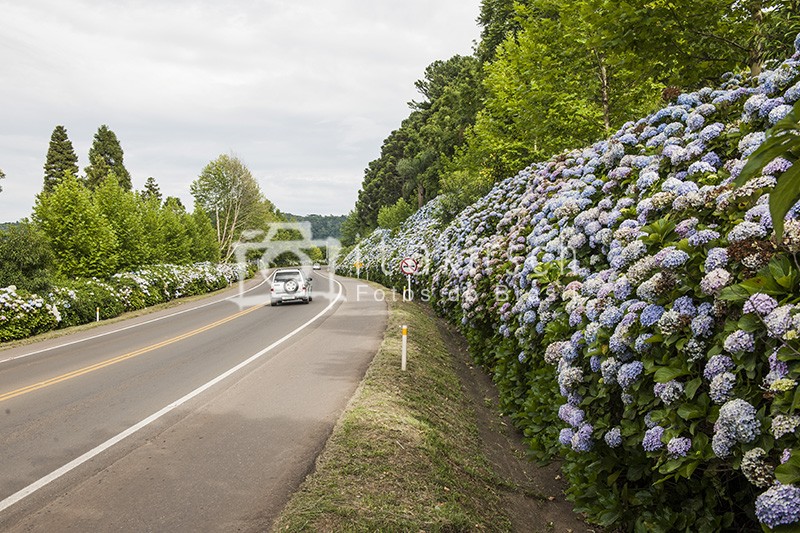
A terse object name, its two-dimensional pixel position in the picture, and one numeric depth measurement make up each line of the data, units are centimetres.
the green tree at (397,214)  4953
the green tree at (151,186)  7244
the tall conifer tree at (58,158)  5156
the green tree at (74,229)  2077
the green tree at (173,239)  3560
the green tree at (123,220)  2597
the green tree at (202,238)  4156
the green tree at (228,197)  5909
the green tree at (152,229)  3114
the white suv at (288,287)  2250
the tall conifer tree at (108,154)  5528
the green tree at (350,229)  7896
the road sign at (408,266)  1841
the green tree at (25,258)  1653
